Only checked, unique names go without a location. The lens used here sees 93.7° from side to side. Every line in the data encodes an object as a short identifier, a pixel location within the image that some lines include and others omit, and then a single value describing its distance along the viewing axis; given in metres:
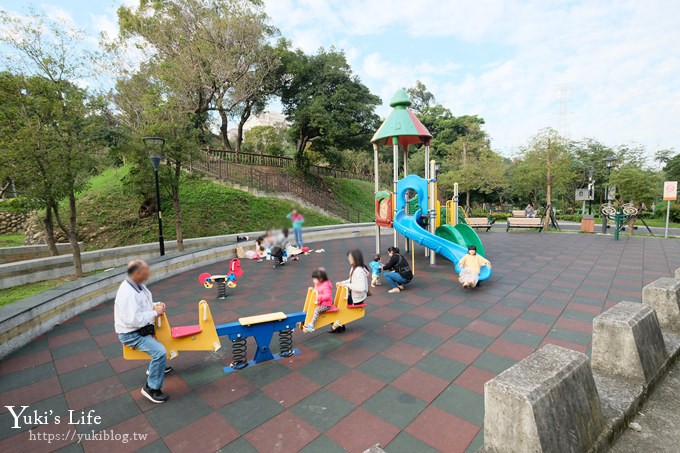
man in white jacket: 3.43
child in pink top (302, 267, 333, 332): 4.68
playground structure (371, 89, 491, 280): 10.21
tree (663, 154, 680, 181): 37.53
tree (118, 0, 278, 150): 18.81
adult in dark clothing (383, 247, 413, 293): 7.77
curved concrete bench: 4.84
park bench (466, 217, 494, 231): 21.02
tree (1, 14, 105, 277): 8.39
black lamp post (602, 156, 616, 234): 18.38
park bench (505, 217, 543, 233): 20.18
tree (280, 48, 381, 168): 24.03
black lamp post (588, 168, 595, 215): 33.75
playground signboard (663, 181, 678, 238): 15.92
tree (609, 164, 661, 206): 19.66
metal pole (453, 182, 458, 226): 11.27
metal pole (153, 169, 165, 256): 10.07
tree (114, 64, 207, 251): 12.16
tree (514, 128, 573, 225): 21.01
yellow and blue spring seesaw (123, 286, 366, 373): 4.02
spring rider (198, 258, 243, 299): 7.56
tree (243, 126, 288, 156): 41.12
